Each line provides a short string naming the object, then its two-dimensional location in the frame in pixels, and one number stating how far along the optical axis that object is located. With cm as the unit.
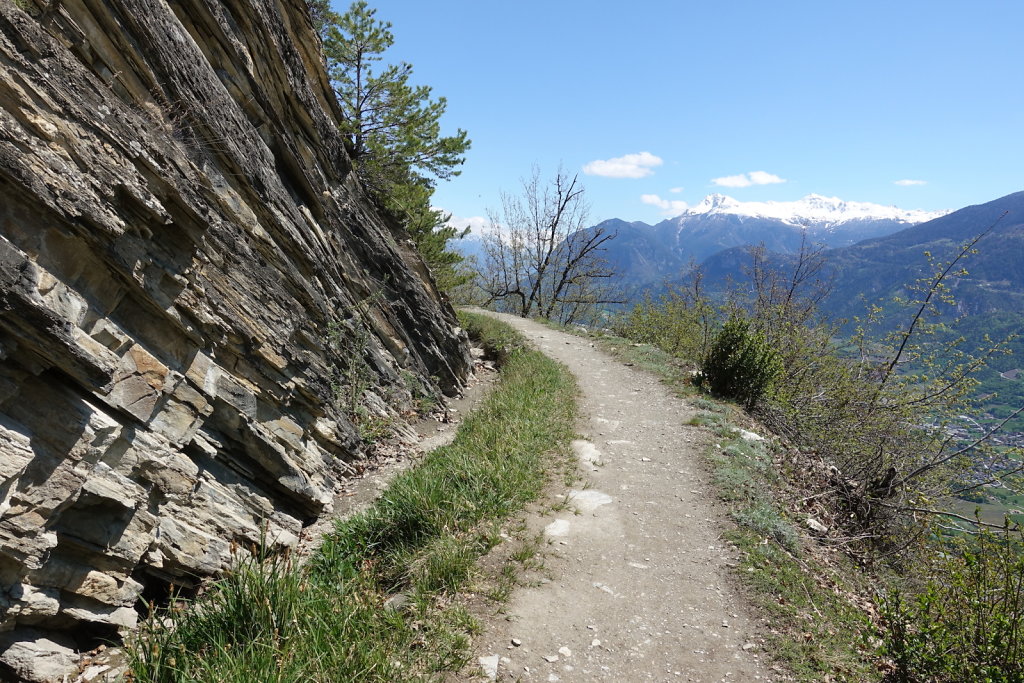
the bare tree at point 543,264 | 3478
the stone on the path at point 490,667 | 425
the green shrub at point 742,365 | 1270
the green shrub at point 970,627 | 374
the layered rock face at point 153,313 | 464
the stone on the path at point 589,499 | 744
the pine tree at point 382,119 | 1641
